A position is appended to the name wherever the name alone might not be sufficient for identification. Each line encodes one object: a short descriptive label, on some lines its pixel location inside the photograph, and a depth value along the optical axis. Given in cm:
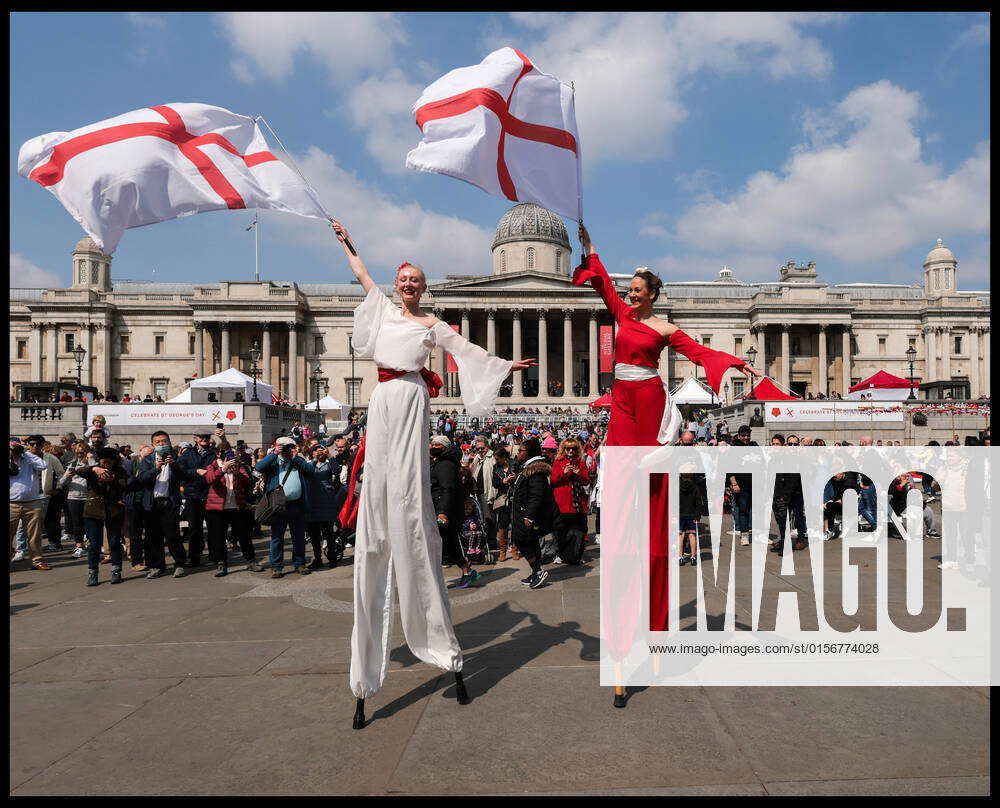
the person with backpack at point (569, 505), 857
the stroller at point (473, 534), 869
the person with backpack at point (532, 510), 737
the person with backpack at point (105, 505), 804
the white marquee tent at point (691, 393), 3091
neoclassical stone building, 5822
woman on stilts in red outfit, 402
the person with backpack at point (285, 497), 852
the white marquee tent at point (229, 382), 2811
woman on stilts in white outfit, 367
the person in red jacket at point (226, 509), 876
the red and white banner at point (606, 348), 5062
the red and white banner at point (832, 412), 2566
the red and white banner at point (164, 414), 2567
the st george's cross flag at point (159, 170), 454
